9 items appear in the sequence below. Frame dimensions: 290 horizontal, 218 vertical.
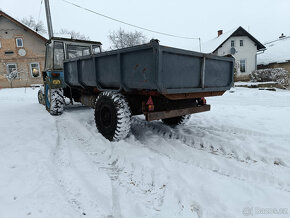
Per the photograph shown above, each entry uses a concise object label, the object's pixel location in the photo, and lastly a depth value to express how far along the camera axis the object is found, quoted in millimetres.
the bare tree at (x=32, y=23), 41969
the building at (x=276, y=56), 22547
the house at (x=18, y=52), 20047
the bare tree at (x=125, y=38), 36312
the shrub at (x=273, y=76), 18172
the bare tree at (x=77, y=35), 50775
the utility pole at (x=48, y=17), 11966
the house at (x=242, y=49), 23823
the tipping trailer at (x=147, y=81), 2711
